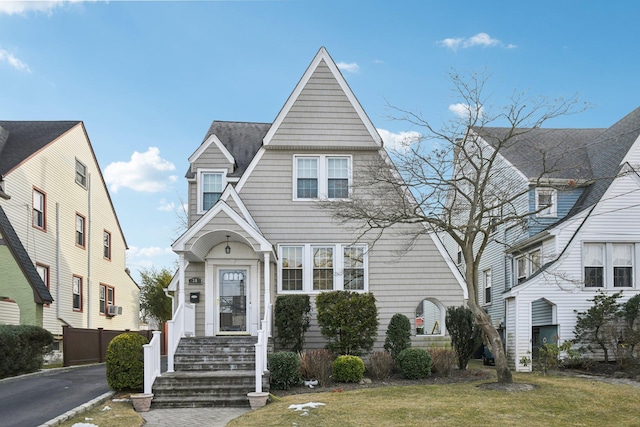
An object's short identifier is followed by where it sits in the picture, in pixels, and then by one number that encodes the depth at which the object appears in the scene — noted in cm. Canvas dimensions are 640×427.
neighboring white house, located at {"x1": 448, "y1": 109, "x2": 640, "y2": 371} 1984
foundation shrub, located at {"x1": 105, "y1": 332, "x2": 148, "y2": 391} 1386
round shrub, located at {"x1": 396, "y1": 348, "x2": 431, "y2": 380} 1568
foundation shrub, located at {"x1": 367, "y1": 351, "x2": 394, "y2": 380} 1591
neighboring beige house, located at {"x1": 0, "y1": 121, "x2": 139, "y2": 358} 2183
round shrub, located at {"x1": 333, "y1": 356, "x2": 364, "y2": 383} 1512
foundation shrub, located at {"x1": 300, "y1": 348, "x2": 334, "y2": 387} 1495
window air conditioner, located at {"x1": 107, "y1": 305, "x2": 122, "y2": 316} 2980
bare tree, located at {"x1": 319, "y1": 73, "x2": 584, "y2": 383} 1498
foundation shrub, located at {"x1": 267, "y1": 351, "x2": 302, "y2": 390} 1466
